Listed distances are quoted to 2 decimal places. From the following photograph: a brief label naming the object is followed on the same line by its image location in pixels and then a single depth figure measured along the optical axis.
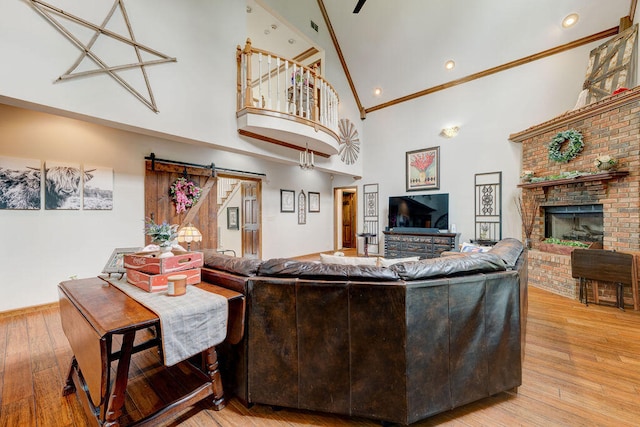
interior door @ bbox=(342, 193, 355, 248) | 8.81
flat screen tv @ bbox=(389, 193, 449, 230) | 5.47
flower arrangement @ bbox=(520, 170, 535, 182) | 4.35
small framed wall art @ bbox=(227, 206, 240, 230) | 6.27
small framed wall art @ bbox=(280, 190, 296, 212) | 6.12
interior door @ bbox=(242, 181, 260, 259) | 5.65
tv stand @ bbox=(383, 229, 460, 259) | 5.18
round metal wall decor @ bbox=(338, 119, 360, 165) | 6.27
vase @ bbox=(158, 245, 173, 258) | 1.68
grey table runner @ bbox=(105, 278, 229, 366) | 1.19
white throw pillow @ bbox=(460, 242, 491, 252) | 3.16
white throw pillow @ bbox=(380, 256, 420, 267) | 1.98
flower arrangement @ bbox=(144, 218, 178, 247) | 1.65
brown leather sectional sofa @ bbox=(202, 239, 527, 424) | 1.35
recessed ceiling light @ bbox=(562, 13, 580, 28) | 3.99
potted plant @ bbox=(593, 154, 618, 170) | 3.23
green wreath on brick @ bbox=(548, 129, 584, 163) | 3.70
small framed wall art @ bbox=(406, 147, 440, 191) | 5.70
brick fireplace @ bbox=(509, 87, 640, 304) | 3.16
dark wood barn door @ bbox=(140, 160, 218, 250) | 3.95
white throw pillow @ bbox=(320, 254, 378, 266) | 2.04
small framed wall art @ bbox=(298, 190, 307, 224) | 6.53
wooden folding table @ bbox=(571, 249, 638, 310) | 2.92
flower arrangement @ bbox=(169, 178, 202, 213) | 4.19
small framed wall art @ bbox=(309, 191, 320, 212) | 6.83
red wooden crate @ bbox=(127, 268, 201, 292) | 1.48
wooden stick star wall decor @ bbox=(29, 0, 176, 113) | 2.33
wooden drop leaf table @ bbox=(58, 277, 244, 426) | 1.13
